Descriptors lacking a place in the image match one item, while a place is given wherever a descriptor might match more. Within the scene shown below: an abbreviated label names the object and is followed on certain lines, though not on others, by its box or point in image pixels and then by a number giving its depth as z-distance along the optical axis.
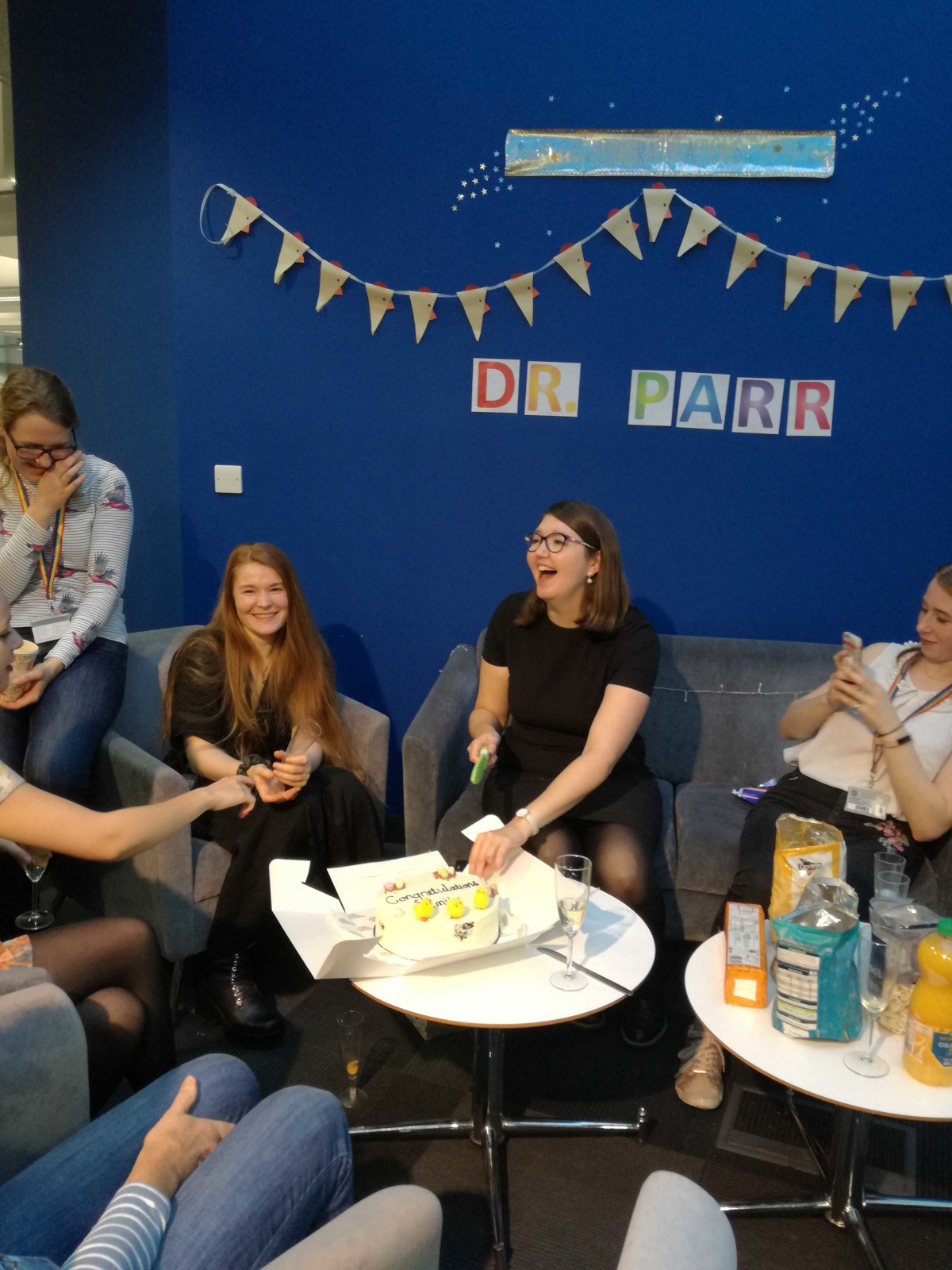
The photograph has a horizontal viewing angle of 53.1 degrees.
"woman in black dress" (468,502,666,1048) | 2.33
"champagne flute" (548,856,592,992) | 1.65
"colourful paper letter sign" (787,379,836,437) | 3.08
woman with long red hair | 2.43
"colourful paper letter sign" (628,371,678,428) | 3.17
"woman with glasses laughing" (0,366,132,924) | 2.53
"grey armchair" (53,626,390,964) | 2.35
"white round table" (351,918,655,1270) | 1.58
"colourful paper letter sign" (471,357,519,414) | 3.27
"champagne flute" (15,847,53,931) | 2.26
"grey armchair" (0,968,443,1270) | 0.98
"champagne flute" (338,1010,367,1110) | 2.13
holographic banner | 2.94
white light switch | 3.54
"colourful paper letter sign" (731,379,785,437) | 3.10
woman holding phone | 2.18
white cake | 1.65
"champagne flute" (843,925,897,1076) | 1.58
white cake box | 1.59
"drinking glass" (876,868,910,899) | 1.77
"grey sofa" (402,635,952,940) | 2.83
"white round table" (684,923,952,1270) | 1.45
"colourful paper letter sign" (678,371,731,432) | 3.13
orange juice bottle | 1.46
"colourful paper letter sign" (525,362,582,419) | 3.23
